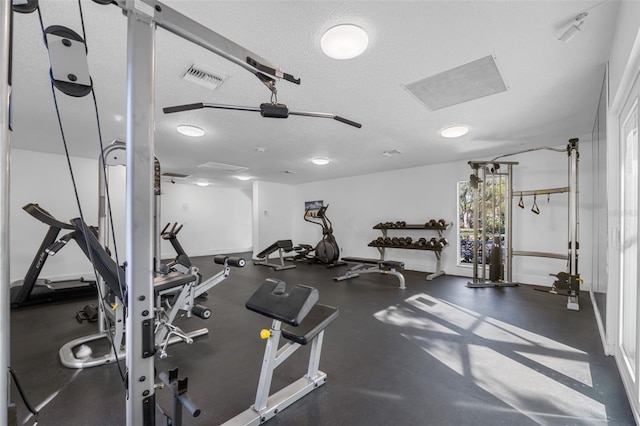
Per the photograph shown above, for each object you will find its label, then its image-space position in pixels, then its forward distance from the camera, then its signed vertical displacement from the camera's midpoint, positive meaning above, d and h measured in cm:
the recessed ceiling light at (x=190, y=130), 352 +108
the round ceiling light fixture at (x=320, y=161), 536 +104
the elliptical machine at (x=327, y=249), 636 -83
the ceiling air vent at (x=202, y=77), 222 +114
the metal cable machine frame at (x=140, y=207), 88 +2
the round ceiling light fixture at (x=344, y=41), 175 +114
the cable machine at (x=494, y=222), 454 -12
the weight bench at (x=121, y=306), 171 -79
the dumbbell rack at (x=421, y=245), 538 -62
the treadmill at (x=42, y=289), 344 -106
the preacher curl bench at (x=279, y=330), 142 -65
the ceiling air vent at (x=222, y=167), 572 +100
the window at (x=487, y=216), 488 -2
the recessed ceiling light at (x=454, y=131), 356 +110
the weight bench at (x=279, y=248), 640 -86
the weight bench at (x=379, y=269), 471 -99
